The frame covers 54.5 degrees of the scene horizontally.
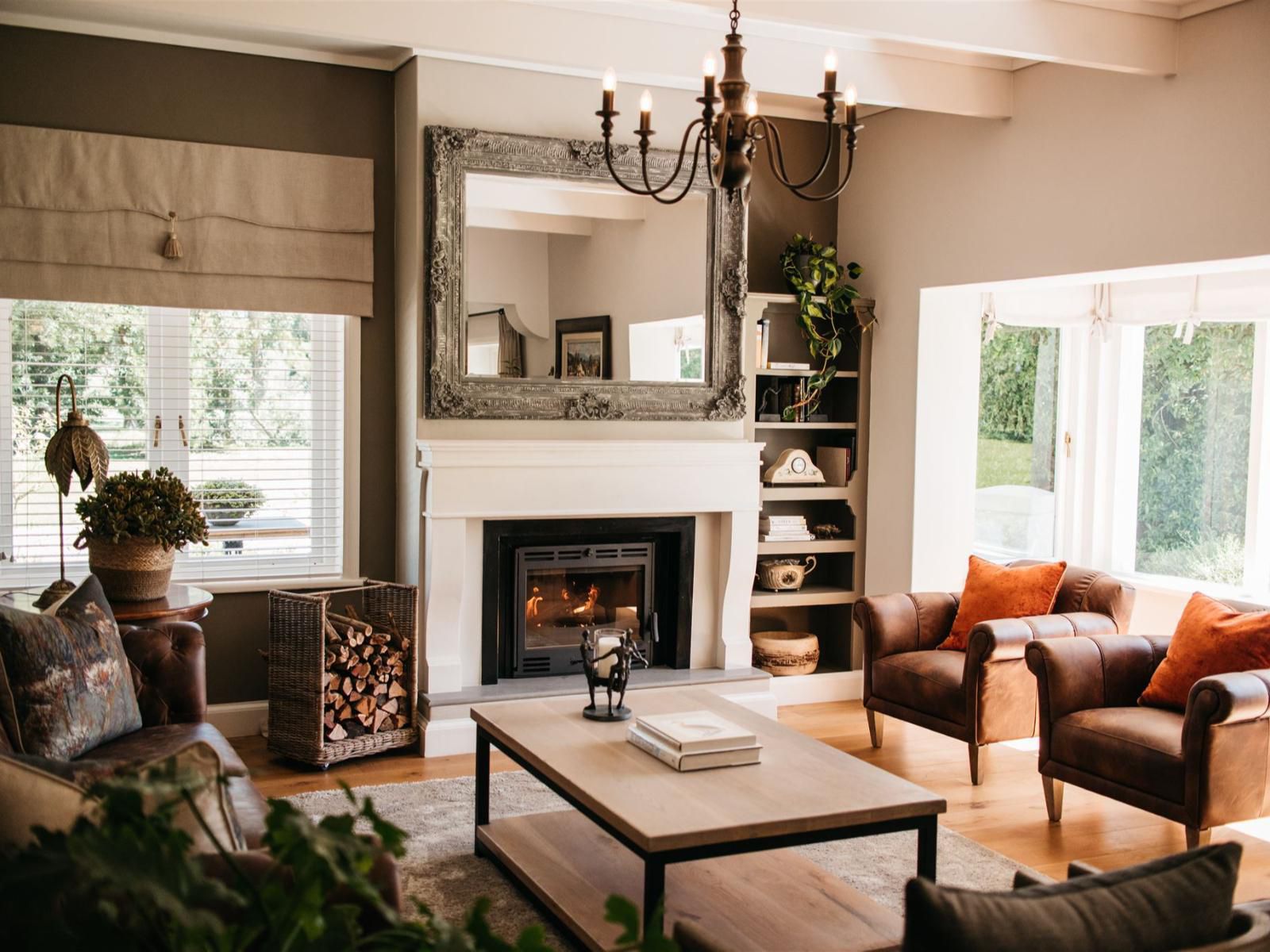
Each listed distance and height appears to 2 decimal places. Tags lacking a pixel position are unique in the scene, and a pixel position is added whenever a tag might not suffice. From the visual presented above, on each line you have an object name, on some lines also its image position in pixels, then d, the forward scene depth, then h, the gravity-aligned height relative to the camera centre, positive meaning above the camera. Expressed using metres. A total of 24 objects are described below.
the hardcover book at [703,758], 3.27 -0.93
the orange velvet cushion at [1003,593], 4.93 -0.72
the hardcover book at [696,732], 3.31 -0.89
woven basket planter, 4.00 -0.53
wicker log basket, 4.66 -1.07
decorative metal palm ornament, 4.07 -0.17
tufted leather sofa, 3.46 -0.81
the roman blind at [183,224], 4.70 +0.73
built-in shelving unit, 5.99 -0.51
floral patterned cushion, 2.94 -0.69
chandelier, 3.09 +0.75
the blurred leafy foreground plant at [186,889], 0.99 -0.41
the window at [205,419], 4.86 -0.06
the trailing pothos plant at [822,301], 5.85 +0.55
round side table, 3.88 -0.65
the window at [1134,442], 5.89 -0.13
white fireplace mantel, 5.00 -0.40
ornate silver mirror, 5.04 +0.53
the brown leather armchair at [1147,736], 3.61 -0.99
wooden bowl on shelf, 5.95 -1.17
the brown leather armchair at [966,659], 4.54 -0.96
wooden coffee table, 2.87 -0.99
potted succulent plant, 3.98 -0.41
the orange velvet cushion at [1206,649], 3.91 -0.74
